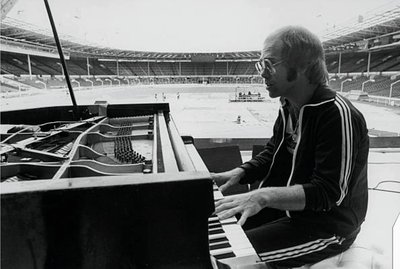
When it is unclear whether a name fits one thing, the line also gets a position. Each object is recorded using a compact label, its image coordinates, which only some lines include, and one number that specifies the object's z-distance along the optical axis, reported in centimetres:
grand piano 53
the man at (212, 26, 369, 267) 107
